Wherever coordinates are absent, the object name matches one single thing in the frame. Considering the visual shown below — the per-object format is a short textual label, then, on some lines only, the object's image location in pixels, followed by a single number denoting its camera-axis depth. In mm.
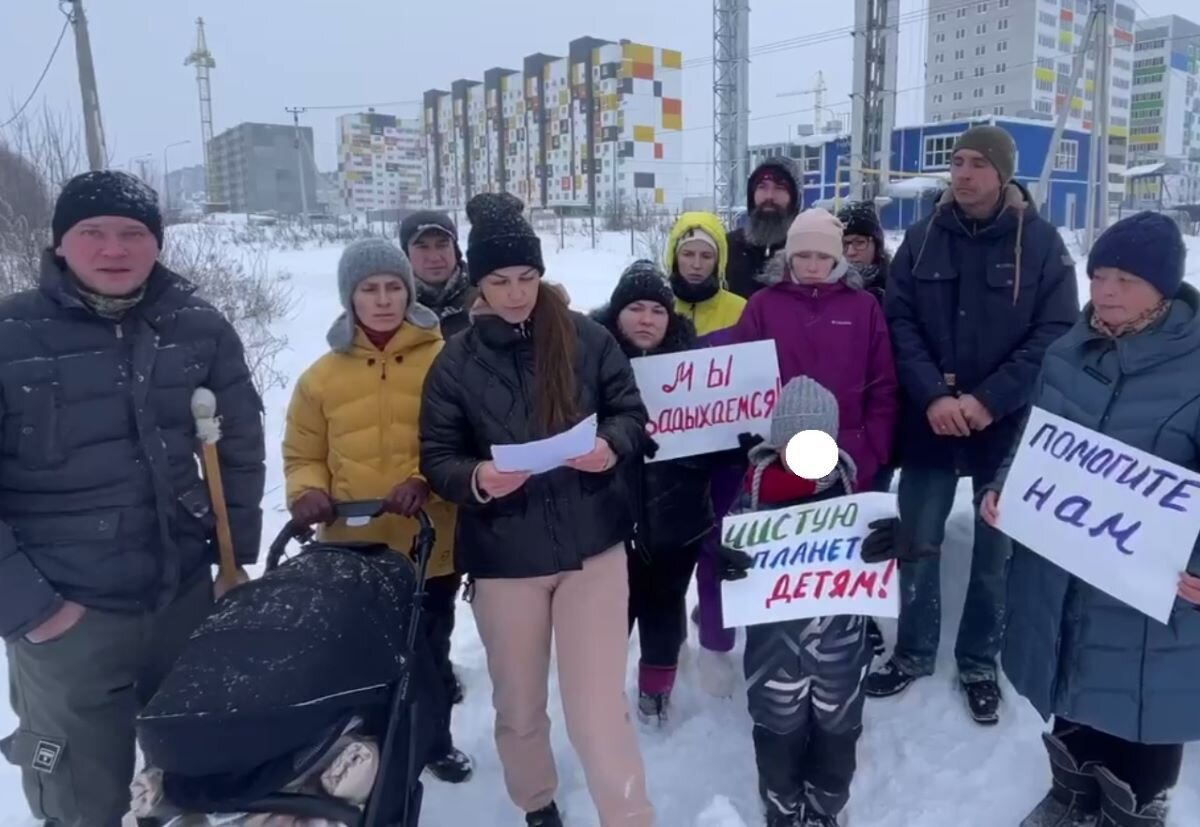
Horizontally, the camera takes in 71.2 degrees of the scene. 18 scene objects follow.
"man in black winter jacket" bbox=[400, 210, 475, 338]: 3977
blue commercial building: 43750
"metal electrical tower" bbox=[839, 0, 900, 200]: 20188
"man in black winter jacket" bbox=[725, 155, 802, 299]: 4387
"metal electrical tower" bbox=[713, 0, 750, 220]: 26422
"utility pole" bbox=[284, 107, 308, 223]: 46891
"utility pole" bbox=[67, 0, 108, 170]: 9930
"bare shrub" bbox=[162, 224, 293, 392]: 10539
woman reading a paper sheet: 2760
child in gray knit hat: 2904
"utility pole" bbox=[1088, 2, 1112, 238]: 18766
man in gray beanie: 3379
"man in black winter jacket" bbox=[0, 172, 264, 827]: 2477
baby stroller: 1837
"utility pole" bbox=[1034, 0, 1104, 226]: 17422
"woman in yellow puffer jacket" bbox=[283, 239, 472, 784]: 3102
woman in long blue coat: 2473
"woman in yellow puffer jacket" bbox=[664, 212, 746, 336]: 3830
